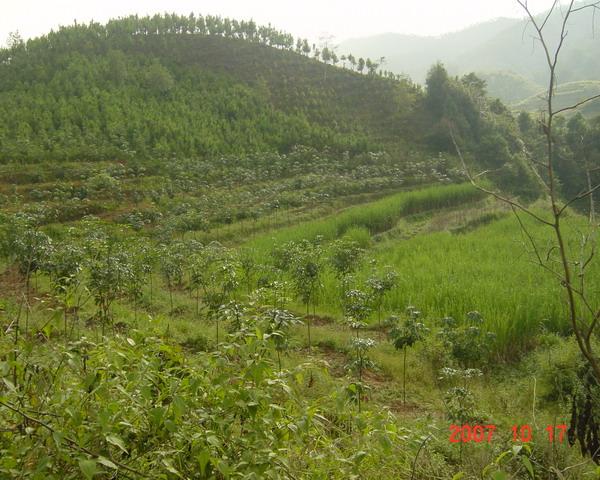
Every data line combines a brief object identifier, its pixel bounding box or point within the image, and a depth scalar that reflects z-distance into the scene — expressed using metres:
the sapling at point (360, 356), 5.52
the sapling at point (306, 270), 8.44
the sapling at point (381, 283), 7.74
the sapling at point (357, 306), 7.03
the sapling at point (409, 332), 6.30
